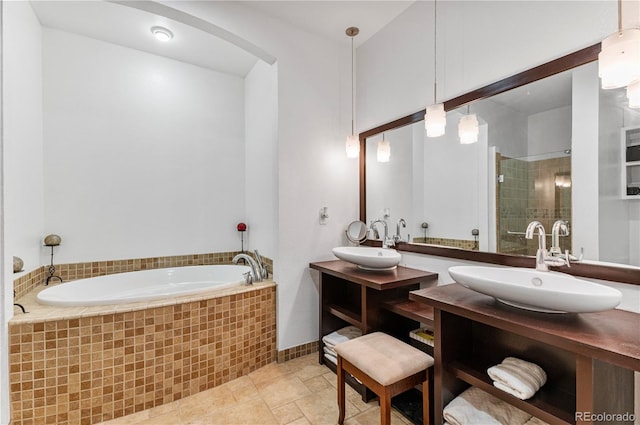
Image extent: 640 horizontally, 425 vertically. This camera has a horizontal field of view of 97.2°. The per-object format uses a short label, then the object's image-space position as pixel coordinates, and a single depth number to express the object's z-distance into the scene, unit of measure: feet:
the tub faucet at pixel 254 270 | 8.04
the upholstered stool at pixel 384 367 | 4.48
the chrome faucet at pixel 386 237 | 7.89
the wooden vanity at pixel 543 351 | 3.08
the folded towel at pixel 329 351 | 7.33
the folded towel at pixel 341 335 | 7.41
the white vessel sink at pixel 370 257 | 6.48
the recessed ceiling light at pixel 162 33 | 8.21
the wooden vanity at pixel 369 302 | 6.01
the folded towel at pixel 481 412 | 4.23
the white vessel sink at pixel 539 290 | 3.15
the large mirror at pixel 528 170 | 4.33
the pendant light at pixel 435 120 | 5.84
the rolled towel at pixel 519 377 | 3.70
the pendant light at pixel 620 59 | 3.29
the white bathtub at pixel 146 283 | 6.98
